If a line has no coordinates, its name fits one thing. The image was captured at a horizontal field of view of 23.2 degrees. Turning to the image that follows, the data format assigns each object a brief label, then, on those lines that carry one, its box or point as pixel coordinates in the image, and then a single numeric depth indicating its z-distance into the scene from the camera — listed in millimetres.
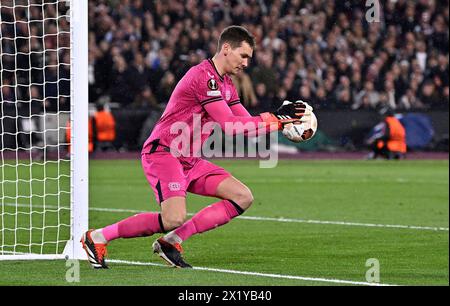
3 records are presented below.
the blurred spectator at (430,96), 26484
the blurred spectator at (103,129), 23547
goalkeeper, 8273
